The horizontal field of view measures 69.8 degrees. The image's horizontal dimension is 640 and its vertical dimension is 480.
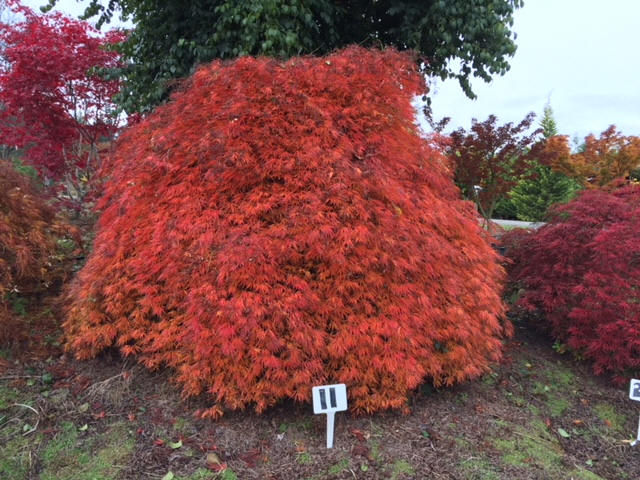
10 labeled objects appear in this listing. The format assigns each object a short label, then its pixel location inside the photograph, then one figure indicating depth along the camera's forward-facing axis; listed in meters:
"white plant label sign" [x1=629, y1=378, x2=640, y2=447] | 3.48
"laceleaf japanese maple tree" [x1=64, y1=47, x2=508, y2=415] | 3.12
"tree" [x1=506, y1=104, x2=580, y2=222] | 17.35
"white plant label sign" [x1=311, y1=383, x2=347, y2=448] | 2.90
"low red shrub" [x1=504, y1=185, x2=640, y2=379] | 4.18
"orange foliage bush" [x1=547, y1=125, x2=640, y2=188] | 11.32
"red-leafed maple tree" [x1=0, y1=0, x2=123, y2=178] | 6.75
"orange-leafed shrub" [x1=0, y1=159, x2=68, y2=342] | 4.02
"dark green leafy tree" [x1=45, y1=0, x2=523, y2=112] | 5.62
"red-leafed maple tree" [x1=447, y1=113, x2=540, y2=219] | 9.19
